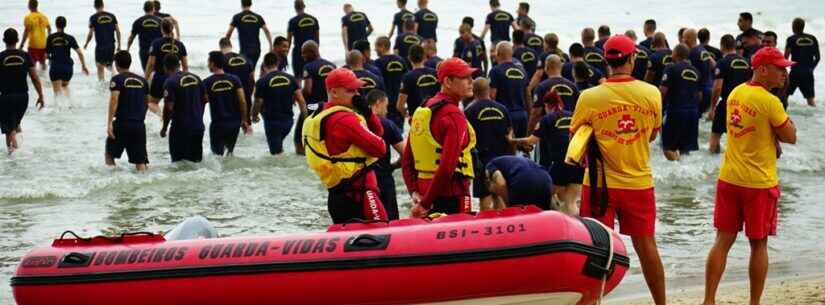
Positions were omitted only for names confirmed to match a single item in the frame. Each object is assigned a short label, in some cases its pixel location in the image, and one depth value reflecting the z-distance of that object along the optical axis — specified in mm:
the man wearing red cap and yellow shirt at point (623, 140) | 14625
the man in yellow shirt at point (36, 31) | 40228
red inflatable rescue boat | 14106
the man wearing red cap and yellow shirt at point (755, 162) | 15245
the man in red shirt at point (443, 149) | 16673
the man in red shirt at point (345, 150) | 16539
